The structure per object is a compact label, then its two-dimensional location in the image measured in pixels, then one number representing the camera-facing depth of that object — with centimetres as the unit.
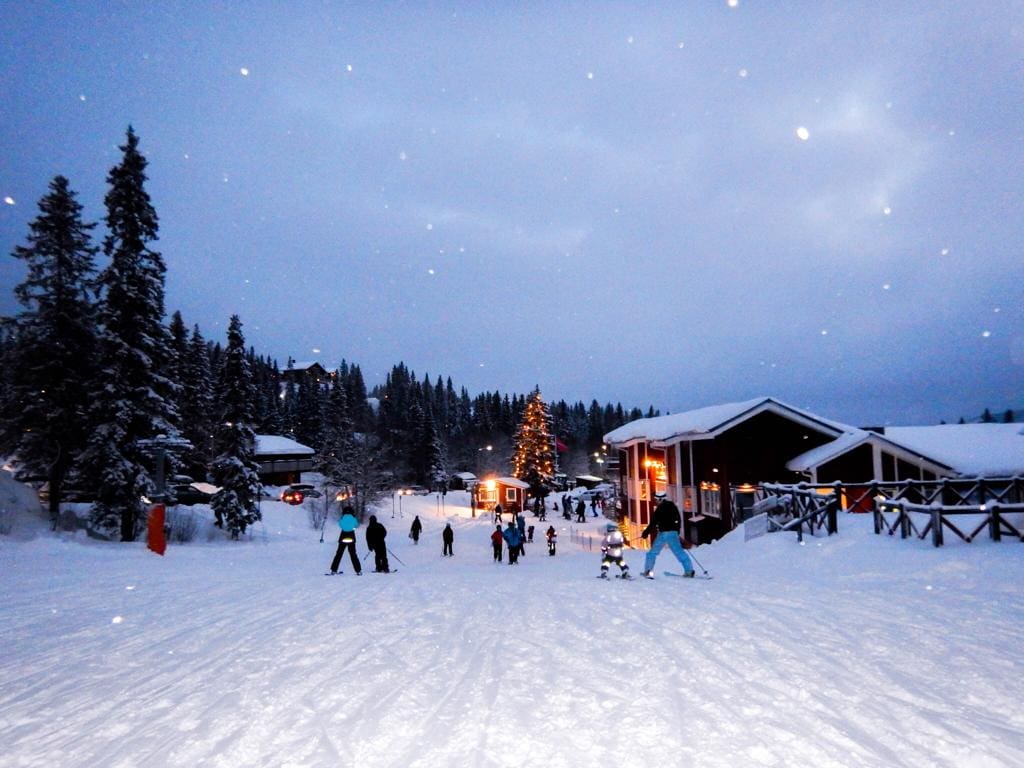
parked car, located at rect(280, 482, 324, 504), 4807
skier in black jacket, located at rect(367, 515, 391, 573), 1394
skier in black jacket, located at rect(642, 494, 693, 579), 1100
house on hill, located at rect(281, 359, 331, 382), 15650
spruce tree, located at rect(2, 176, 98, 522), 2138
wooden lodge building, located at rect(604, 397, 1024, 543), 2466
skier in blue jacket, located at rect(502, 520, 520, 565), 1971
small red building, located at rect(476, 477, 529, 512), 5684
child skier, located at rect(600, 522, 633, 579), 1155
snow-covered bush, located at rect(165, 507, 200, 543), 2520
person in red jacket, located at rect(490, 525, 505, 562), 2162
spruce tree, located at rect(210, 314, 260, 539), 2823
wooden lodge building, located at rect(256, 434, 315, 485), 5869
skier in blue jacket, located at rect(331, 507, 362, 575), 1326
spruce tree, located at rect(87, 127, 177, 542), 2075
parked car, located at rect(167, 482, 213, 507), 3809
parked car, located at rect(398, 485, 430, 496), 6851
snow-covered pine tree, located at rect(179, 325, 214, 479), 4416
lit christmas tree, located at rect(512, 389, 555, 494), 6359
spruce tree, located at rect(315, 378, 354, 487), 4600
